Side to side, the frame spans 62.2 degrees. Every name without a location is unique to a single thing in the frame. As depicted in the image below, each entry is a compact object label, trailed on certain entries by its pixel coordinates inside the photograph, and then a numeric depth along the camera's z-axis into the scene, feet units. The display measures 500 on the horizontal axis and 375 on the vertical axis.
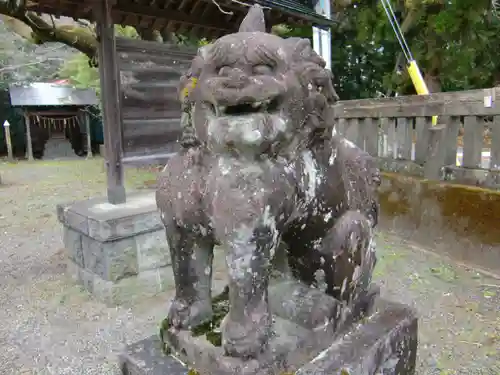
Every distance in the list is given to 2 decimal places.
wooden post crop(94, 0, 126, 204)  9.71
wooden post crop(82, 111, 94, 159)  45.23
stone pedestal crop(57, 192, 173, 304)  9.31
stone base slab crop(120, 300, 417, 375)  3.71
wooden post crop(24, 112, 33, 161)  42.70
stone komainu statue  3.19
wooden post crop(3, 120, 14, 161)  41.29
